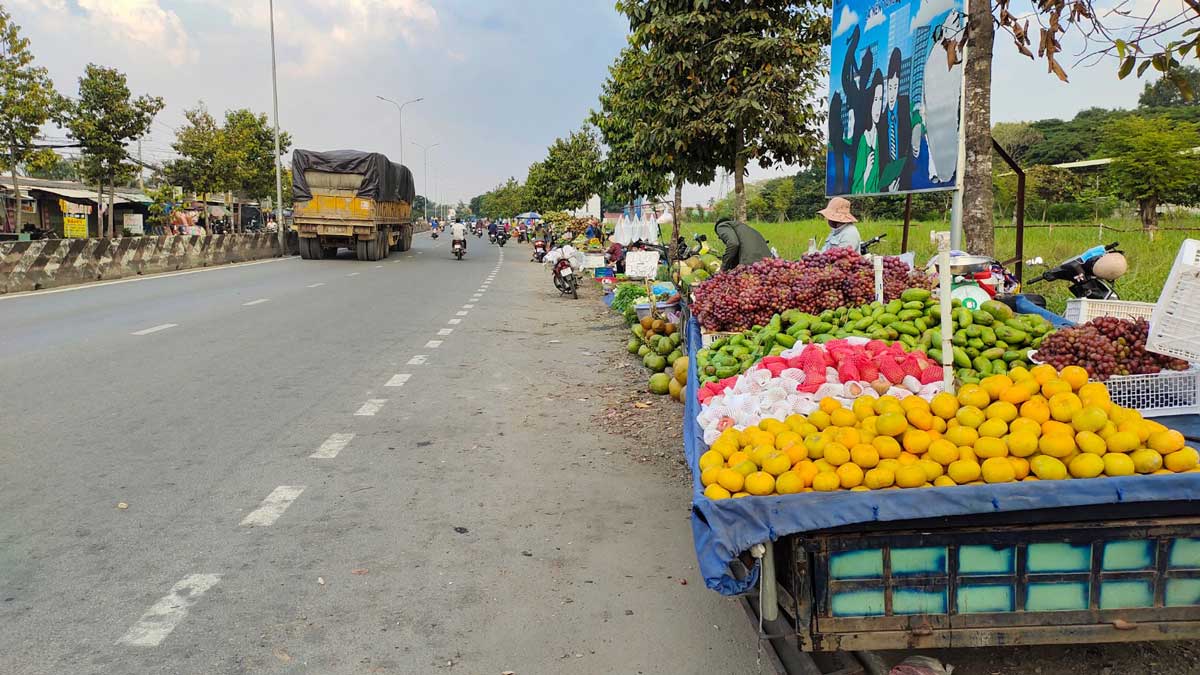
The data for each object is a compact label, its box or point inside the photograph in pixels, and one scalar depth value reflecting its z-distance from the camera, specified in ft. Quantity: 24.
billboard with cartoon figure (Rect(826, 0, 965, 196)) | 24.09
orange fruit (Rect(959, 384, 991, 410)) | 11.44
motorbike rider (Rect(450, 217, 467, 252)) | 125.49
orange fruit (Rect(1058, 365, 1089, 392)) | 11.81
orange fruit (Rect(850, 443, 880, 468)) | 10.27
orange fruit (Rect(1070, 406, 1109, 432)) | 10.16
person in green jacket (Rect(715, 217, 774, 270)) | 32.35
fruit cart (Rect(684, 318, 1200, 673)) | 9.47
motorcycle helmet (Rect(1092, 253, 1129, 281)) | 20.15
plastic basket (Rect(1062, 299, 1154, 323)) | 16.47
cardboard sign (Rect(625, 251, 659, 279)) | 43.24
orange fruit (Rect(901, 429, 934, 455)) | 10.63
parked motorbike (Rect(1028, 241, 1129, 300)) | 20.29
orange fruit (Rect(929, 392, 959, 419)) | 11.44
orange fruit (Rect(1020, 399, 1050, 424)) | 10.72
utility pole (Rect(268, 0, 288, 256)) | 122.62
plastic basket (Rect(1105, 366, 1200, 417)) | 12.55
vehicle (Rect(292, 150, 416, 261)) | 101.81
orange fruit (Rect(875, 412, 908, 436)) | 10.94
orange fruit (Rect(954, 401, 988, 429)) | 10.97
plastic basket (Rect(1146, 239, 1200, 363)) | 11.98
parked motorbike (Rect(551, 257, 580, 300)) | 67.05
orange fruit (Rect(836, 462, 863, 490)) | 9.96
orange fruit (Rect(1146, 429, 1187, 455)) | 9.77
